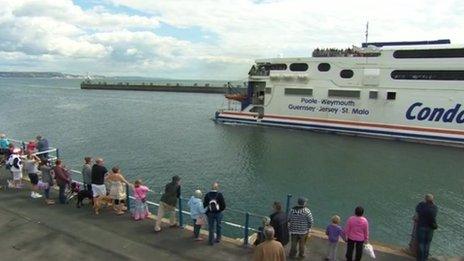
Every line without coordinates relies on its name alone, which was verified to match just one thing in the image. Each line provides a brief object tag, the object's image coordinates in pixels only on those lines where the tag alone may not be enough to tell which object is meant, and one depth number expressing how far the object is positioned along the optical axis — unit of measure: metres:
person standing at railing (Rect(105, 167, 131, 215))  11.16
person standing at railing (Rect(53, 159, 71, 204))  11.69
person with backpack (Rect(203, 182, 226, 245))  9.42
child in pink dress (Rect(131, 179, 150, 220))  10.68
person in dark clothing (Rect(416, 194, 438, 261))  8.63
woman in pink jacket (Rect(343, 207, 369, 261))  8.54
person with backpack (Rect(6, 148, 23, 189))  13.06
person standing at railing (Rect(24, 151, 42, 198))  12.69
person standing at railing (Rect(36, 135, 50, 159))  15.52
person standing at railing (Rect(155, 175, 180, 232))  10.29
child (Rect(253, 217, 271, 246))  8.99
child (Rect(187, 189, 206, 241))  9.74
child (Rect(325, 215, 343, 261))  8.61
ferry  33.31
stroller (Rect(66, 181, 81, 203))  12.32
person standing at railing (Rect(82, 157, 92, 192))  11.79
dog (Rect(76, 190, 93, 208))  11.77
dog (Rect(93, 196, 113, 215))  11.35
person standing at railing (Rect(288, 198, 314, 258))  8.71
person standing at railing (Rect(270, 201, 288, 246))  8.23
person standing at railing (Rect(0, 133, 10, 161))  15.84
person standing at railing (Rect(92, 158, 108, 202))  11.27
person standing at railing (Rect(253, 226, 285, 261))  6.29
